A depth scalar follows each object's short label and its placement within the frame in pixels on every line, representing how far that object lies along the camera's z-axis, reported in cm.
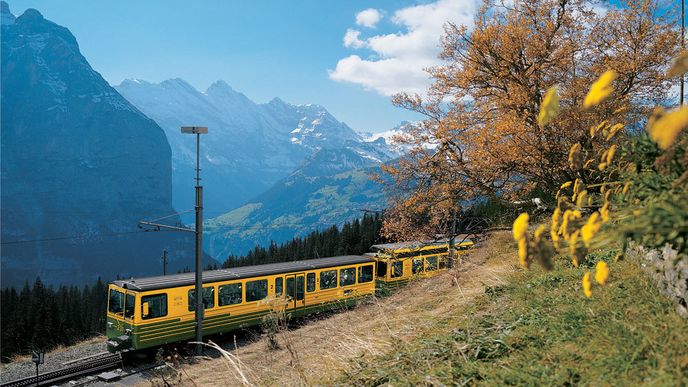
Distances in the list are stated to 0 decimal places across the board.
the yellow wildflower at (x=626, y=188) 305
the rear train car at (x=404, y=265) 2455
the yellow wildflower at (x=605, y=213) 264
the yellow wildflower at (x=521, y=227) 251
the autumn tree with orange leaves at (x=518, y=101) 1195
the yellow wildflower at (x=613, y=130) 376
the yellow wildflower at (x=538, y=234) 263
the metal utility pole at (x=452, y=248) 1848
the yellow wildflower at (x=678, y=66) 182
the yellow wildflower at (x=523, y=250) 256
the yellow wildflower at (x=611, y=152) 324
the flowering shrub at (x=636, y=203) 198
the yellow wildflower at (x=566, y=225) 272
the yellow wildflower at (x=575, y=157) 347
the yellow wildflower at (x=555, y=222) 292
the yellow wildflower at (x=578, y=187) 356
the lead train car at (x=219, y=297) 1725
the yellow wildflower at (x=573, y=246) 254
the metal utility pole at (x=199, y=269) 1747
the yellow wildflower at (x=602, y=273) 257
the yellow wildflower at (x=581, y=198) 309
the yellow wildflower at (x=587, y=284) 270
